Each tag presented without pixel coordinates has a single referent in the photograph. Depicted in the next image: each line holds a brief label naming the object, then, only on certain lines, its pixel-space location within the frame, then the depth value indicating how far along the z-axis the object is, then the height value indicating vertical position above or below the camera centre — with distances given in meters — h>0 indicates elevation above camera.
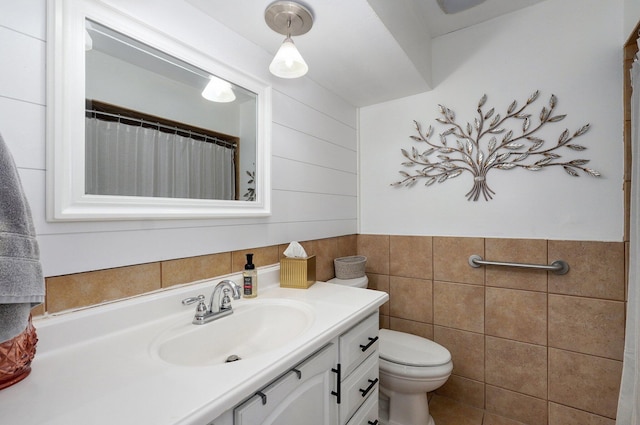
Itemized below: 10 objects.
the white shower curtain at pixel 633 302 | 1.10 -0.34
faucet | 1.02 -0.34
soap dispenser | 1.26 -0.30
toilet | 1.47 -0.82
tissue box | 1.43 -0.30
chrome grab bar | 1.51 -0.28
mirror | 0.82 +0.30
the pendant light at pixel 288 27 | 1.15 +0.79
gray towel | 0.51 -0.09
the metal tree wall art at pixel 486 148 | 1.55 +0.38
